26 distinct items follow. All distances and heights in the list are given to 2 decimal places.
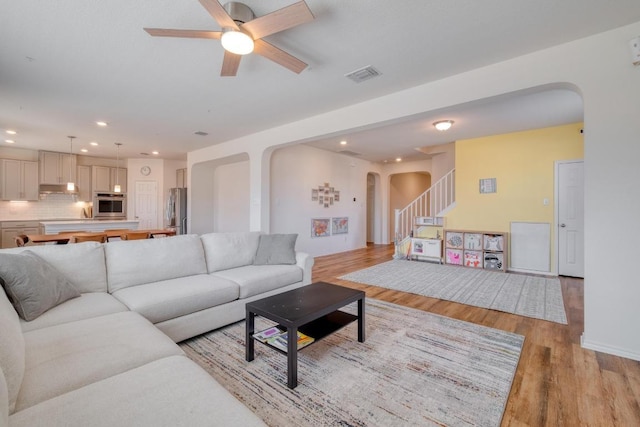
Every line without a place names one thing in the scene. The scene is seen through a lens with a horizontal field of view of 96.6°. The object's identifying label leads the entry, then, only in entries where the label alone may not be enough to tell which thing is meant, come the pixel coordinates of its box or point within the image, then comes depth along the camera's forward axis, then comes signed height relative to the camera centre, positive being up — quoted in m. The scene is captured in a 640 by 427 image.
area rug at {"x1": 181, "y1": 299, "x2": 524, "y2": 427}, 1.64 -1.15
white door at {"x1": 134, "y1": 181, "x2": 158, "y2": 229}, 8.12 +0.21
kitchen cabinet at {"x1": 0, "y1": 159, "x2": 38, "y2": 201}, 6.46 +0.73
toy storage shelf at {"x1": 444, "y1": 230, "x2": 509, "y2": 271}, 5.34 -0.71
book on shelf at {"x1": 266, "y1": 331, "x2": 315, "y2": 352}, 1.97 -0.92
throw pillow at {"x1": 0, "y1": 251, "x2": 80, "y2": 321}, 1.76 -0.48
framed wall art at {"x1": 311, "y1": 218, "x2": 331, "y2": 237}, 6.83 -0.37
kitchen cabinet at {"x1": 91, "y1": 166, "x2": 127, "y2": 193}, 7.70 +0.92
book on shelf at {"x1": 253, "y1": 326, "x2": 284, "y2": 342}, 2.09 -0.92
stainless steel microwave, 7.50 +0.14
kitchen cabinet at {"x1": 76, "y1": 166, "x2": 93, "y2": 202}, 7.49 +0.72
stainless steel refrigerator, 7.43 +0.04
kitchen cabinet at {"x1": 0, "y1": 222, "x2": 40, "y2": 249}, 6.39 -0.43
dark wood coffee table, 1.84 -0.71
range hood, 6.96 +0.55
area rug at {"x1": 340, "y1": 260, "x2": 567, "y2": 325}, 3.43 -1.10
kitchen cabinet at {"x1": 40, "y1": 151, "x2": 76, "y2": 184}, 6.96 +1.09
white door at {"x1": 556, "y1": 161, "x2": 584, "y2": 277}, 4.81 -0.08
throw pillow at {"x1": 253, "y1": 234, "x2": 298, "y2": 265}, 3.48 -0.47
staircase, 6.53 +0.25
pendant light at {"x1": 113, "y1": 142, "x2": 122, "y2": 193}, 7.97 +1.20
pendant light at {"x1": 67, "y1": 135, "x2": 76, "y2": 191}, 5.86 +1.24
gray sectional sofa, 1.04 -0.70
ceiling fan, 1.83 +1.30
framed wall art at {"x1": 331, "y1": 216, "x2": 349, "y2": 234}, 7.39 -0.34
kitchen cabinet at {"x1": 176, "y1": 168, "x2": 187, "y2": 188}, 8.19 +0.99
